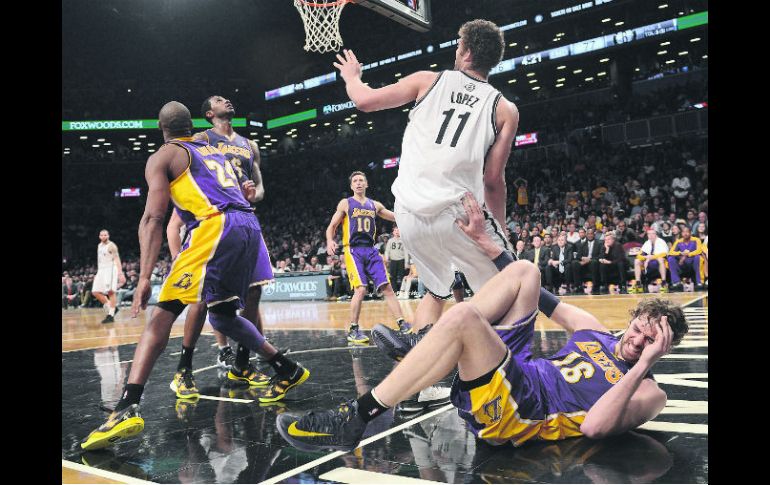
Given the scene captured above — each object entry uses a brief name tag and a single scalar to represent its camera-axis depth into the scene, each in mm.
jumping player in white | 3047
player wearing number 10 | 6969
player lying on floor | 2197
